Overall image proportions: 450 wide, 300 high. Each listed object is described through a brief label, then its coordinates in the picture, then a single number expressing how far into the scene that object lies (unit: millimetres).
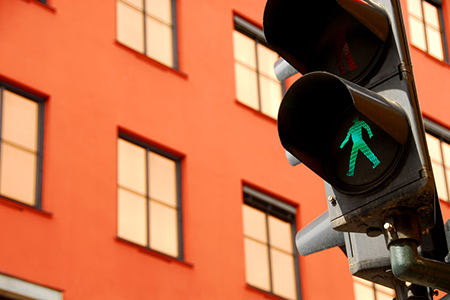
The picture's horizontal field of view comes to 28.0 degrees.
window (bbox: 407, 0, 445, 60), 22125
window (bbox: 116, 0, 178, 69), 15961
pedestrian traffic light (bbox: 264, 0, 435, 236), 2870
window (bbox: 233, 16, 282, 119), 17562
